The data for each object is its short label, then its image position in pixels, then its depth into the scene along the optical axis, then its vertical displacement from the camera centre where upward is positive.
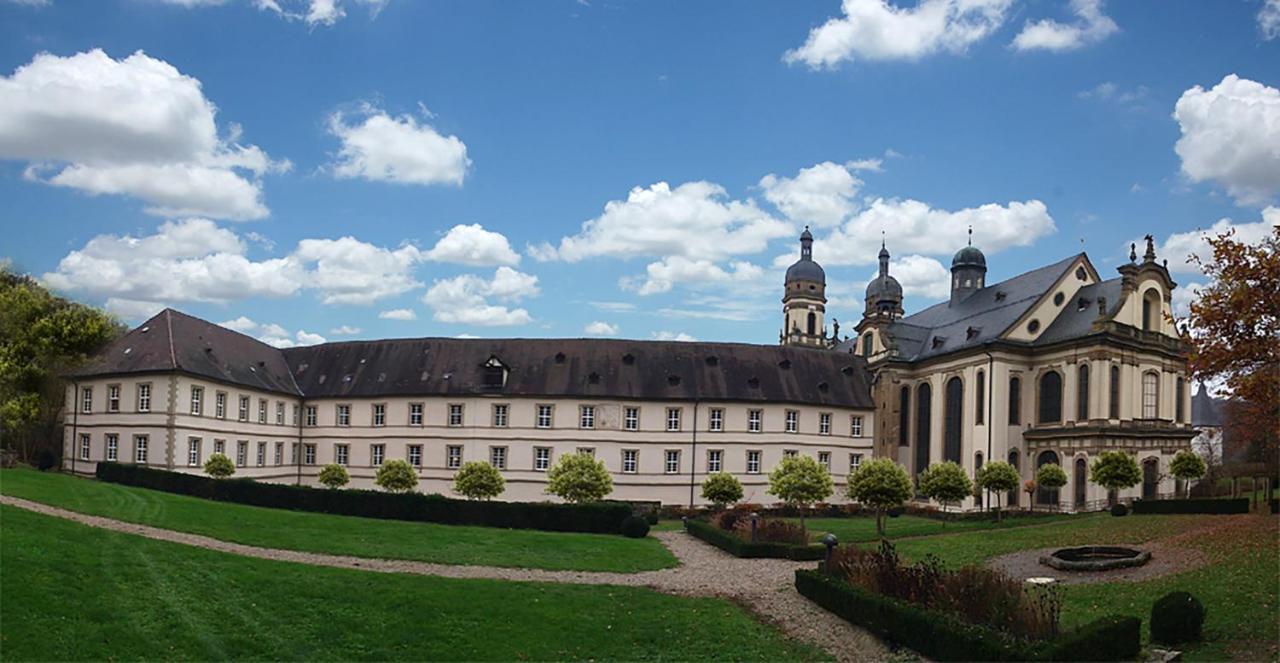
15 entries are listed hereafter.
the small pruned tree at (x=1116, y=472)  46.94 -3.03
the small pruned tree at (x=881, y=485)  38.44 -3.32
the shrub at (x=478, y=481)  42.94 -4.02
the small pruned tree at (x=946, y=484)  42.69 -3.52
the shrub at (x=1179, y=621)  16.77 -3.68
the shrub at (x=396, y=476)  45.41 -4.11
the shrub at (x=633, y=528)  36.97 -5.09
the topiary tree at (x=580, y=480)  42.88 -3.84
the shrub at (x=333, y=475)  48.62 -4.42
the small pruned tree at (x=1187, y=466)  49.06 -2.81
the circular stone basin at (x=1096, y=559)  25.38 -4.15
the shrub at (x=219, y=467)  43.28 -3.72
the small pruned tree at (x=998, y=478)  46.38 -3.45
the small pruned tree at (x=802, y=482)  41.50 -3.55
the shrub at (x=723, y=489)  45.62 -4.29
